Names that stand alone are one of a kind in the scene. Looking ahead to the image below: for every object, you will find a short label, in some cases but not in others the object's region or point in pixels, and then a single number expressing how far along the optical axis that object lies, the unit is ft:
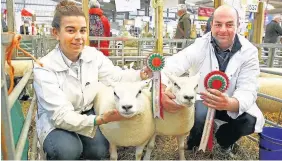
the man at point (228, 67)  5.90
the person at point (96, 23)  13.98
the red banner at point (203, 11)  26.37
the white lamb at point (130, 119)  4.97
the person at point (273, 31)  23.52
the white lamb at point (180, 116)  5.06
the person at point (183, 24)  20.66
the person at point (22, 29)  24.24
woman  4.82
